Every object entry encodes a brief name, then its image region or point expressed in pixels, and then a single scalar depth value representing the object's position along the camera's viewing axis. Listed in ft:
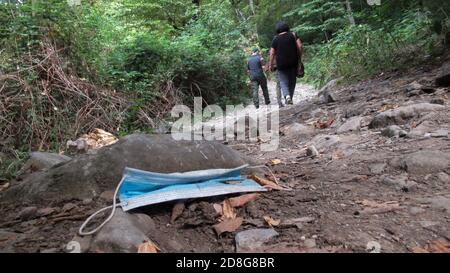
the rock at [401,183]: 7.14
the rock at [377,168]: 8.26
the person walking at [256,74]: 29.17
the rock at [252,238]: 5.67
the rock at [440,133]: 9.61
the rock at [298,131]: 14.46
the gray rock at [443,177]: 7.23
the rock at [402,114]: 11.93
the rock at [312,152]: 10.81
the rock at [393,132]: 10.53
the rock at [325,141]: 11.52
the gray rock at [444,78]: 14.35
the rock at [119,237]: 5.37
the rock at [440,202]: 6.19
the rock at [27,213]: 6.91
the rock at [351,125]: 12.87
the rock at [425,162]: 7.66
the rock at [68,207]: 6.98
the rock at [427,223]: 5.77
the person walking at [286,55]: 20.74
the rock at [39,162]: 10.60
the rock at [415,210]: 6.16
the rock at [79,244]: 5.49
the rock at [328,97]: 19.50
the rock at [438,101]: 12.58
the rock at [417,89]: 14.49
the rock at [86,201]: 7.17
